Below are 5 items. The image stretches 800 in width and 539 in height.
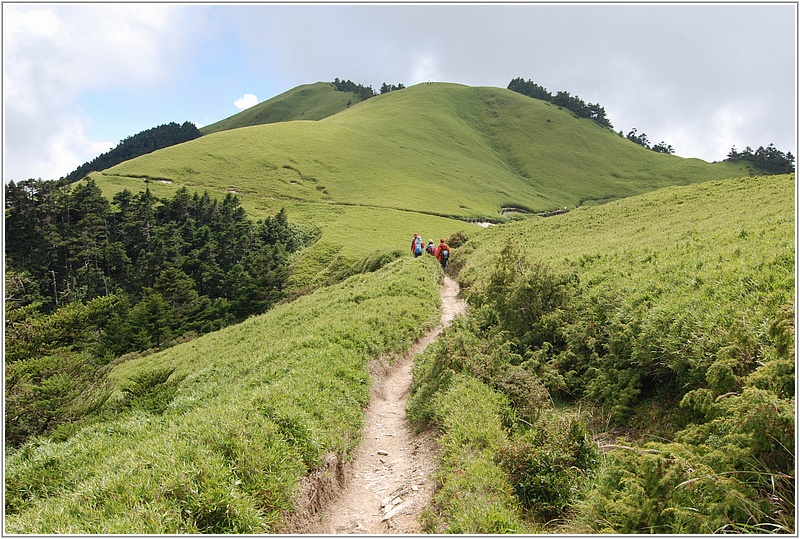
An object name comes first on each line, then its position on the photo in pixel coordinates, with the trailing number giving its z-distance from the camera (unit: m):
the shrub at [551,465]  7.24
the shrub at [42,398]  17.06
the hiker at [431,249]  36.00
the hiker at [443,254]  33.78
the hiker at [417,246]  35.53
